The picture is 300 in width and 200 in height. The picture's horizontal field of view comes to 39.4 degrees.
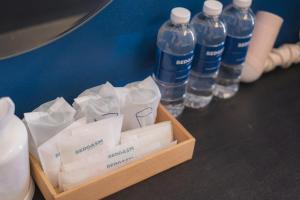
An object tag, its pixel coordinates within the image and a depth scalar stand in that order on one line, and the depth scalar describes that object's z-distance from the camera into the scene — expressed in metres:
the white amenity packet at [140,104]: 0.80
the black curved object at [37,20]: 0.61
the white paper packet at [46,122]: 0.71
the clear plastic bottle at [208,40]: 0.87
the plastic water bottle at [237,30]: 0.93
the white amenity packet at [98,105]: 0.76
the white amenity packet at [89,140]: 0.71
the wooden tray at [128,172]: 0.69
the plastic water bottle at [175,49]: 0.83
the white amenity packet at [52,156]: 0.69
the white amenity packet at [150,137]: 0.77
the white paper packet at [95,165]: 0.70
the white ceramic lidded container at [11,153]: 0.62
